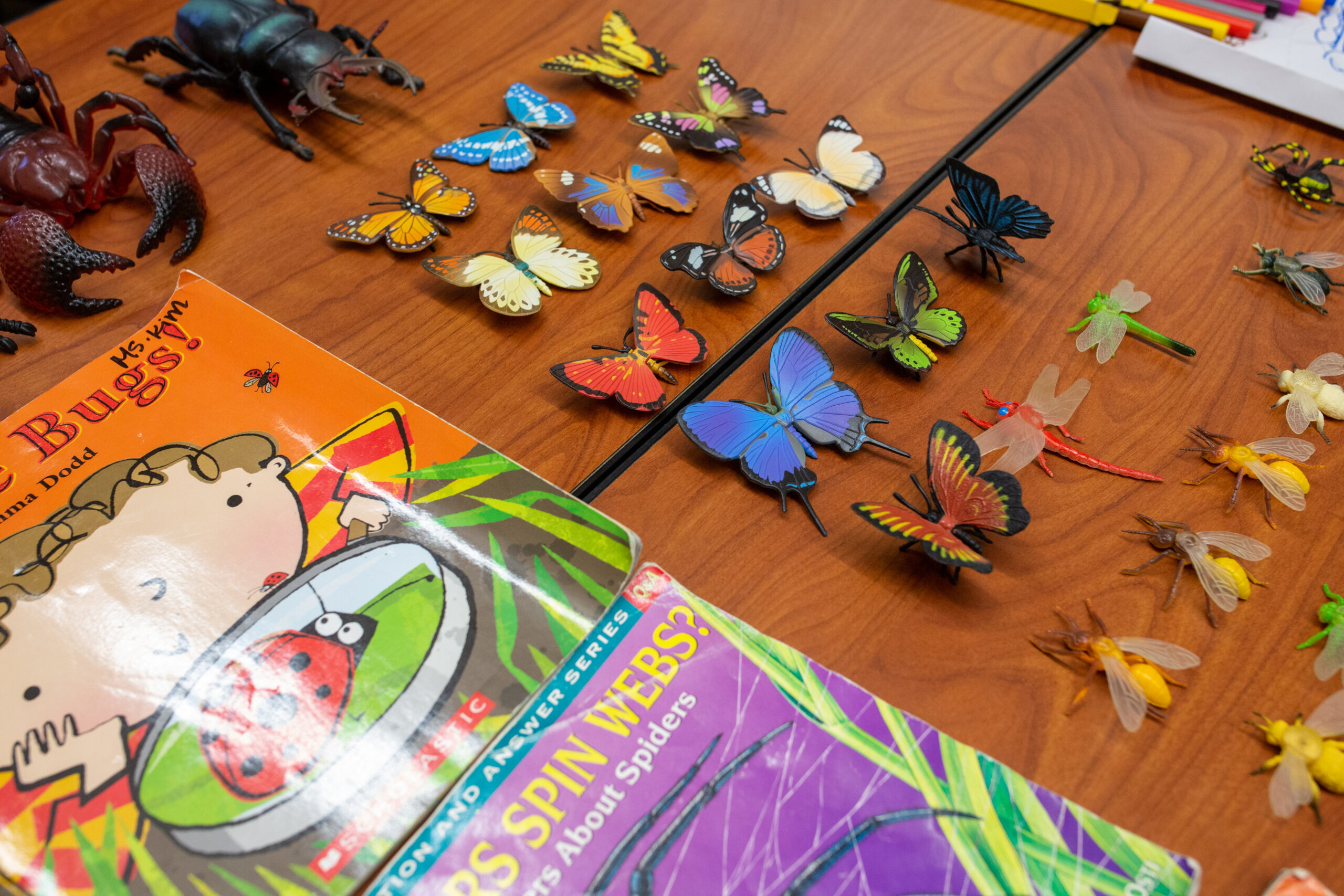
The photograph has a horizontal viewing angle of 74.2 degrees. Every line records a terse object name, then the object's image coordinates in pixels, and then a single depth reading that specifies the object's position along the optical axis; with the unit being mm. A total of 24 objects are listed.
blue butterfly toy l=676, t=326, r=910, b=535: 896
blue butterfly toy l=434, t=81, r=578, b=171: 1215
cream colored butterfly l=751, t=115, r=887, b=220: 1163
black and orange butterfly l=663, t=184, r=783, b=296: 1056
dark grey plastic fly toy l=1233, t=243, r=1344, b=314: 1092
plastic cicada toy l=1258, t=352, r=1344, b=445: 973
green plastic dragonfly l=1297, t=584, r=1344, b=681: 791
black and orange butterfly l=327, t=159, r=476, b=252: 1111
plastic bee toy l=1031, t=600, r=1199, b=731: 768
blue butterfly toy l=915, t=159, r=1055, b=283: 1065
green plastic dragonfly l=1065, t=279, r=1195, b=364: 1037
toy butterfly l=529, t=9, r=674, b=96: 1308
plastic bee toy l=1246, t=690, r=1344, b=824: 723
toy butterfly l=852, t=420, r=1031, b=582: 806
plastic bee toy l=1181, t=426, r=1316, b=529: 912
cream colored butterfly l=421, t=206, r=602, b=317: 1031
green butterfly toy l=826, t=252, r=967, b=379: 977
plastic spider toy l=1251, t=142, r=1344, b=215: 1198
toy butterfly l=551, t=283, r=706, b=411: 948
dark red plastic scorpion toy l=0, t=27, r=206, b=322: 1029
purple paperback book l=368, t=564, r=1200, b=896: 672
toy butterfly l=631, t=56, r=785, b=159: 1237
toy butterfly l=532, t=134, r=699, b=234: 1132
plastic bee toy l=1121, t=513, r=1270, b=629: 838
